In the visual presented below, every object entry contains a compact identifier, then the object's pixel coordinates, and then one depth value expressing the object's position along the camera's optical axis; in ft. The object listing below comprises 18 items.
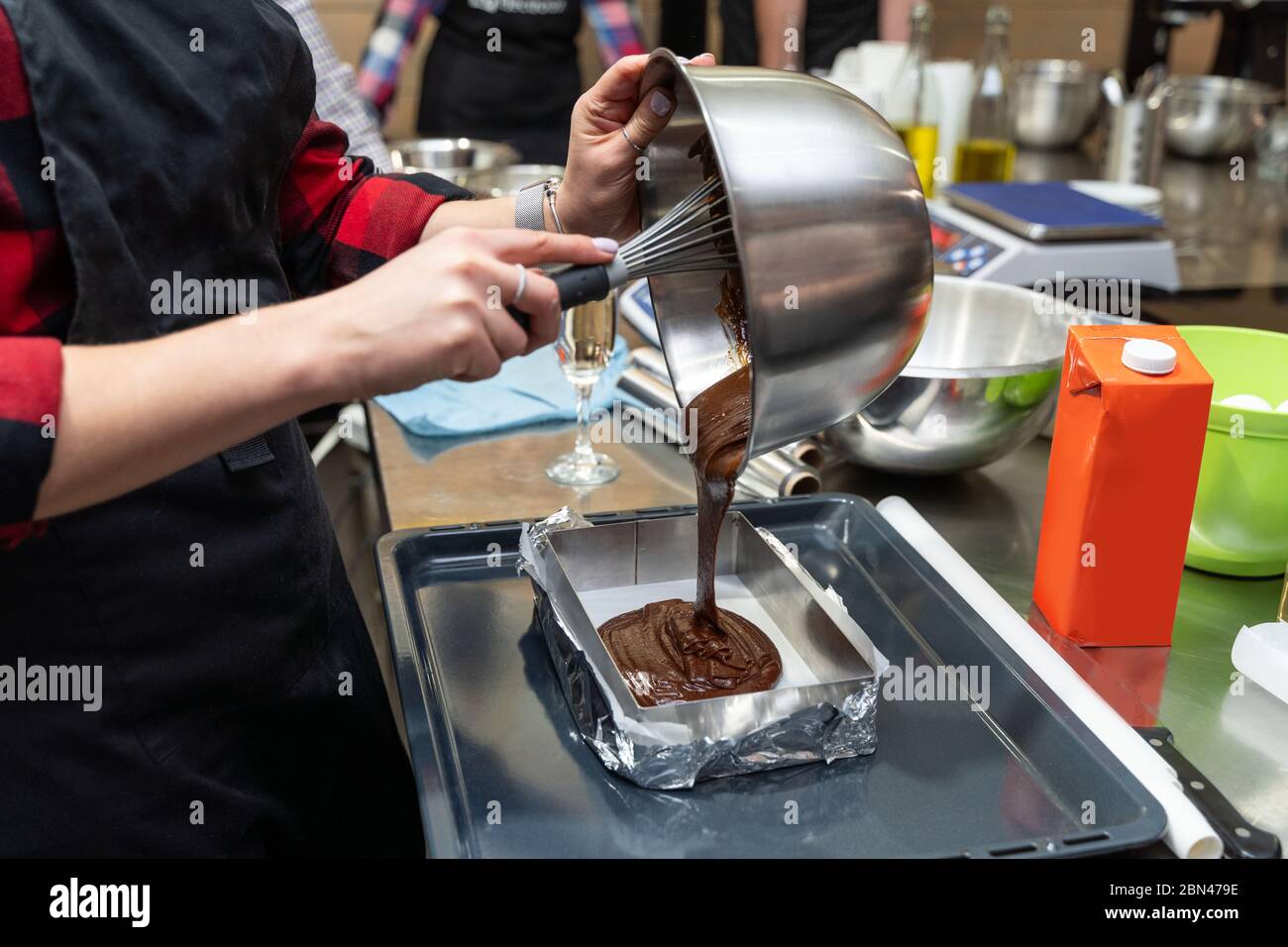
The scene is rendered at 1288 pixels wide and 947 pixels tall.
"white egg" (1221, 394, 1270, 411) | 3.88
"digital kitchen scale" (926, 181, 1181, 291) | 6.57
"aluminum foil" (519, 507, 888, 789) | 2.92
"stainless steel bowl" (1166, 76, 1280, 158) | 9.87
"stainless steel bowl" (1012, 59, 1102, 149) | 10.22
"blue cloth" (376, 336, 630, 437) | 5.24
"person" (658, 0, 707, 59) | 13.32
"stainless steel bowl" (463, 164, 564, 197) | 7.00
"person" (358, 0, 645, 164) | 10.91
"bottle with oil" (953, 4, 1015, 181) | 8.65
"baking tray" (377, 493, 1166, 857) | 2.87
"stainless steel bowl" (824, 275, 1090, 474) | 4.33
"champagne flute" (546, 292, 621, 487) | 4.70
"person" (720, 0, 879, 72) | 10.64
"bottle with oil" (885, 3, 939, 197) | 8.15
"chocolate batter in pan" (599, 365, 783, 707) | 3.30
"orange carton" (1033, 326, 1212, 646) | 3.41
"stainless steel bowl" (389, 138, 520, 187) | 7.75
